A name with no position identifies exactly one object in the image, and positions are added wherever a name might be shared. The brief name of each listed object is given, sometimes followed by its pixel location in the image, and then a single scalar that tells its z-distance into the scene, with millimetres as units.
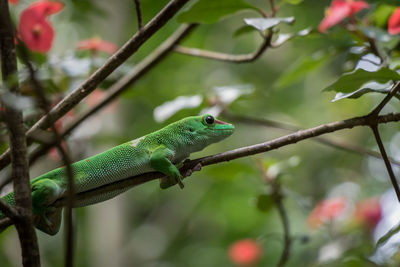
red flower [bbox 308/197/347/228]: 6305
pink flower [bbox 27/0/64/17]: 5035
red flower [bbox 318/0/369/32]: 4590
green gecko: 4078
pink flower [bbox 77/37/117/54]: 6161
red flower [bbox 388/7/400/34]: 4509
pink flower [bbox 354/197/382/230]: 7137
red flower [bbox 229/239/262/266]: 7152
